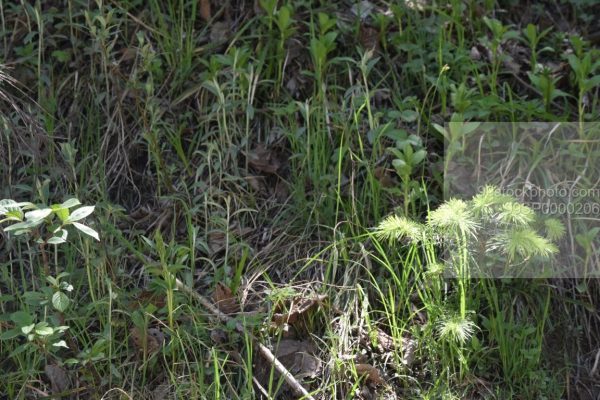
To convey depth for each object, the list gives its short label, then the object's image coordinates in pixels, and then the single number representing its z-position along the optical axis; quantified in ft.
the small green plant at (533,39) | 12.14
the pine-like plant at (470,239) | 9.45
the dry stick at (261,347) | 9.35
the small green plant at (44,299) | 8.43
